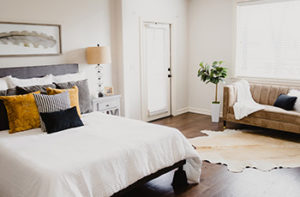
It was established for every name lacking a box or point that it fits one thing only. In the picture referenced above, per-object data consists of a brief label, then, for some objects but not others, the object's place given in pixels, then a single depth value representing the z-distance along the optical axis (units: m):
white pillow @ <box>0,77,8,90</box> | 3.55
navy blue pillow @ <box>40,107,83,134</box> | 3.19
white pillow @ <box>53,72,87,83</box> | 4.11
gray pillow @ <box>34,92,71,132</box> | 3.33
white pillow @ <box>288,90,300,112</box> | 4.75
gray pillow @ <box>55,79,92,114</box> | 4.00
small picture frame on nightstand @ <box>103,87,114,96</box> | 4.94
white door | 5.72
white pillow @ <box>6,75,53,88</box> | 3.69
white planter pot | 5.81
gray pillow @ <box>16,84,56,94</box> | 3.53
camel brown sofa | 4.56
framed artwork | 3.95
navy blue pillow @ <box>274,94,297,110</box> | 4.82
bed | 2.25
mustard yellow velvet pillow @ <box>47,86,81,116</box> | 3.58
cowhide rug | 3.85
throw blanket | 4.98
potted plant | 5.66
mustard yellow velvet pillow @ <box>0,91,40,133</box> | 3.23
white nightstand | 4.59
